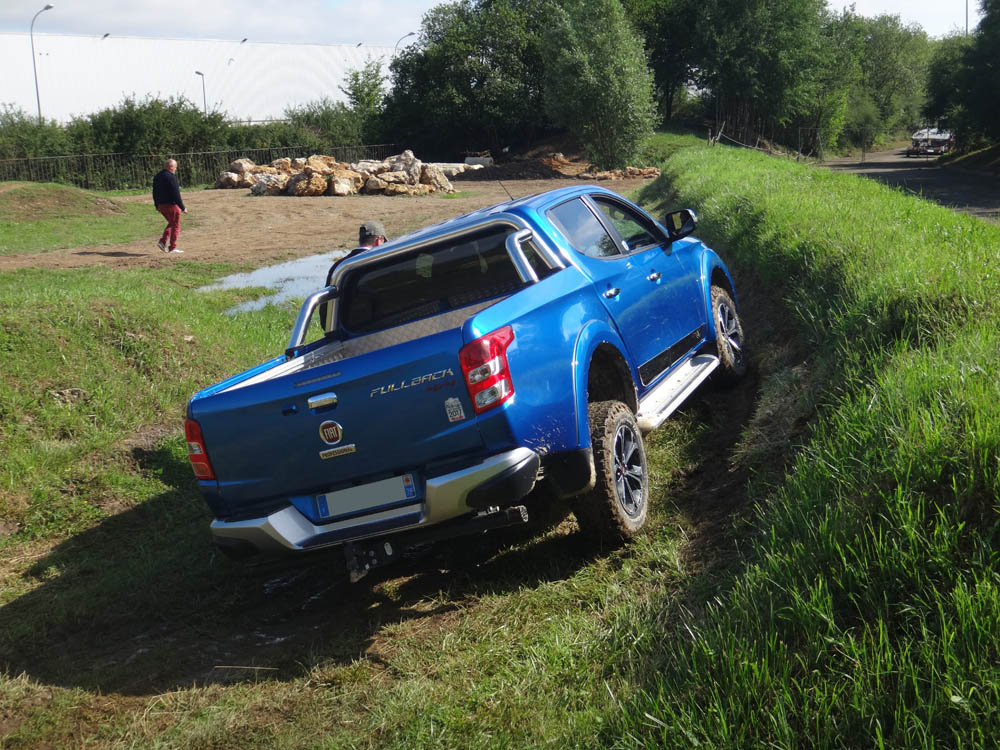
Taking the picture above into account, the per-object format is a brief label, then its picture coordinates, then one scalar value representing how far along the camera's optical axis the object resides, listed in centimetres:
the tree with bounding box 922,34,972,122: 4138
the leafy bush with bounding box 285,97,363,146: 5791
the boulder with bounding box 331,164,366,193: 3828
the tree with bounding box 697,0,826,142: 6178
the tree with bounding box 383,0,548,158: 5894
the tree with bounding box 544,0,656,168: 4531
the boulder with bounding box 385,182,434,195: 3769
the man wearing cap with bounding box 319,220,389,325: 911
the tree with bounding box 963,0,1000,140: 3909
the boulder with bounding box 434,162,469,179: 4918
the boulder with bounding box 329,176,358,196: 3706
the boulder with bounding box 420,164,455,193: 3961
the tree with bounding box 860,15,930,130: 9050
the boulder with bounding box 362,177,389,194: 3816
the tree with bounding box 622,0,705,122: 6612
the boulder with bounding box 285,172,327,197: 3669
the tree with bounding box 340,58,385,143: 6964
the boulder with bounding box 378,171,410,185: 3847
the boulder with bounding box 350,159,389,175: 4062
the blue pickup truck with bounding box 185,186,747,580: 411
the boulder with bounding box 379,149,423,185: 3934
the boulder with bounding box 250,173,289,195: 3806
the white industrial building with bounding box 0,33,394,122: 5772
